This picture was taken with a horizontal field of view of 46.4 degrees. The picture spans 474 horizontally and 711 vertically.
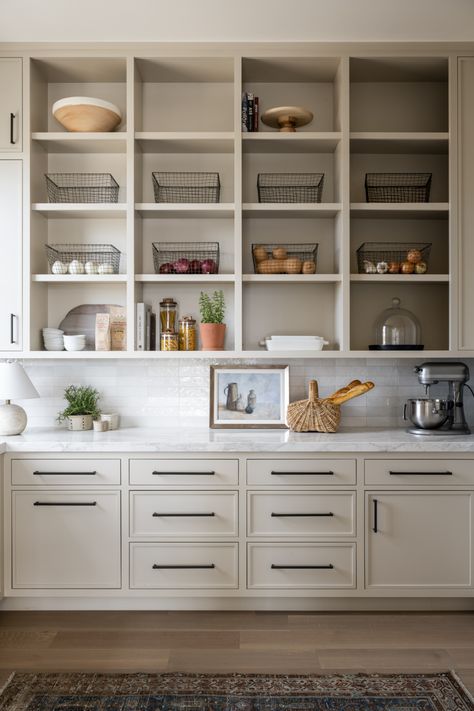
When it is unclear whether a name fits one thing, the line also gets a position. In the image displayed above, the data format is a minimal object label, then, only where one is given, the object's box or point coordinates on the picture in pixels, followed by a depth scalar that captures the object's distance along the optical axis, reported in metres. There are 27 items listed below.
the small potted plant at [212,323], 3.02
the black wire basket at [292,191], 3.03
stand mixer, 2.94
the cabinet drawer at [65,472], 2.71
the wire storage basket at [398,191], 3.05
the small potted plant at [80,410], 3.09
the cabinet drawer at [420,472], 2.71
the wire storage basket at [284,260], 2.99
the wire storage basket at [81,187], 3.08
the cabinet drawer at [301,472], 2.71
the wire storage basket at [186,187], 3.07
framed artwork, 3.15
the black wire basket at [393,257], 2.99
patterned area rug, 2.04
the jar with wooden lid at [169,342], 3.02
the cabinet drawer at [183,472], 2.71
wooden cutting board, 3.24
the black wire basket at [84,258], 3.02
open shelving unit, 3.11
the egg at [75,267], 3.00
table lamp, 2.81
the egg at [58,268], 3.01
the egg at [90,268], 3.02
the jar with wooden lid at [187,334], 3.10
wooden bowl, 2.92
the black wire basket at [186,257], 3.03
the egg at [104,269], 3.03
